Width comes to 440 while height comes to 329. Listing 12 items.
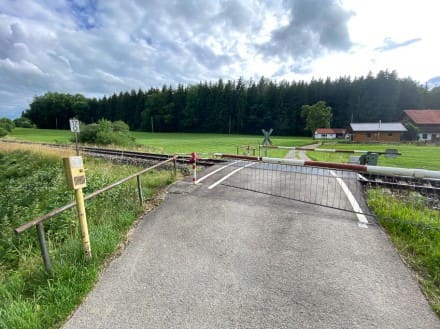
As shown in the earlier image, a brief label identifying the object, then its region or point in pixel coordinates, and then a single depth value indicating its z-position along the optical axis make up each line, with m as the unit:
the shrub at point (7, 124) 46.25
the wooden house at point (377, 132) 44.75
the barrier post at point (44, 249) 2.60
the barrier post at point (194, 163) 6.26
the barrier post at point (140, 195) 4.99
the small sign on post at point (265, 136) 13.56
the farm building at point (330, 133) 63.12
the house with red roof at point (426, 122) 45.07
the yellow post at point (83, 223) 2.79
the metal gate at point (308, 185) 4.86
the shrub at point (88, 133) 24.00
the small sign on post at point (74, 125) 13.56
